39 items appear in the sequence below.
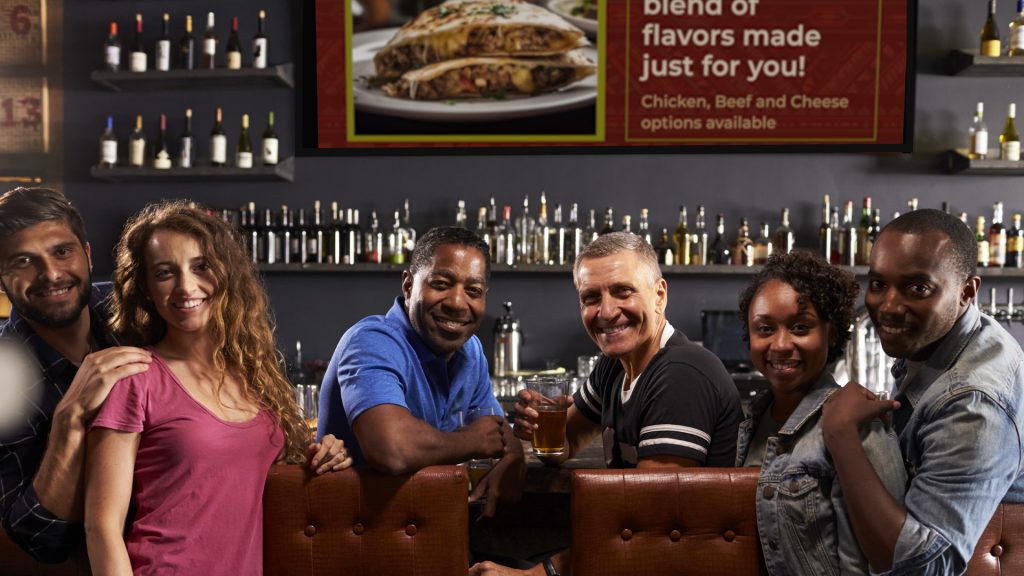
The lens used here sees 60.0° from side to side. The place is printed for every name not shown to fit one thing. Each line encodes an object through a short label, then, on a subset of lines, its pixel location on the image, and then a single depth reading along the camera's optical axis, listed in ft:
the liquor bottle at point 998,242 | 14.85
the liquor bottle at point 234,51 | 15.76
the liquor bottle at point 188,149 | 16.01
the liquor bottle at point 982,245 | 14.94
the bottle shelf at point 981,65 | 14.52
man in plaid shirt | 5.32
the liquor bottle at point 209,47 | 15.90
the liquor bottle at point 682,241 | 15.69
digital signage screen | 15.43
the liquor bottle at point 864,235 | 15.01
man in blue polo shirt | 6.34
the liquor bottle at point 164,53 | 15.85
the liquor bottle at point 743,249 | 15.21
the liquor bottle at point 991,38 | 14.79
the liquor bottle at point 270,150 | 15.81
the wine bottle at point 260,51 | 15.78
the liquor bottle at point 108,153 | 16.11
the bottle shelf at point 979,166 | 14.64
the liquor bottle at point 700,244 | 15.51
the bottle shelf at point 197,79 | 15.62
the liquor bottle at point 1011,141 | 14.82
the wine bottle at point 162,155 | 15.83
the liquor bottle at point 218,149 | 15.90
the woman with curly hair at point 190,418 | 5.27
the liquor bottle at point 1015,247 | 14.89
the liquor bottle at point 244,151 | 15.83
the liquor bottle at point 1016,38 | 14.49
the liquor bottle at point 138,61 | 15.87
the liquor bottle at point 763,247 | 15.26
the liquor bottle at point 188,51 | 16.06
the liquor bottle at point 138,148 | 16.08
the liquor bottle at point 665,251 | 15.46
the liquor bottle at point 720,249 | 15.44
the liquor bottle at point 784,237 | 15.34
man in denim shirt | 4.89
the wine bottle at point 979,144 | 14.89
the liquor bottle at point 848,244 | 15.02
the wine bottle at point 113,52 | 15.99
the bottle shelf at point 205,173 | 15.72
